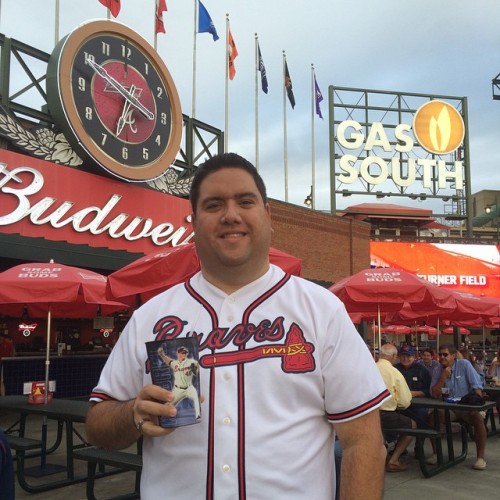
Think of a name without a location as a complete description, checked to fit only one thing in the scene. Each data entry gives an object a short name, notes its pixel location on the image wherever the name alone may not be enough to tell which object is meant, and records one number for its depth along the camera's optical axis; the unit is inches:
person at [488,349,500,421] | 461.9
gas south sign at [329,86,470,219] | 1263.5
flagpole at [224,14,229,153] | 782.7
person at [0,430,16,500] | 72.0
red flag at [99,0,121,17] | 617.9
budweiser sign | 454.9
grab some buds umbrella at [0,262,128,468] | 286.2
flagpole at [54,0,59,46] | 564.7
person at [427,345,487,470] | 321.1
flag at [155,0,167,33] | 695.7
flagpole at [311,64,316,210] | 991.4
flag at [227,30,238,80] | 857.7
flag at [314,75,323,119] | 1148.5
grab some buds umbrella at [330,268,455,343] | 338.0
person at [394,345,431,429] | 373.8
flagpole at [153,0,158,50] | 678.6
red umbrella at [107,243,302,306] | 249.1
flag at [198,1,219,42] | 793.6
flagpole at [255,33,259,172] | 885.8
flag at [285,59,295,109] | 1025.5
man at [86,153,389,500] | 64.6
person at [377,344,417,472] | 296.7
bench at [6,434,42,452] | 246.5
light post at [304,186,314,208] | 1385.1
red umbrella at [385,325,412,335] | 1160.2
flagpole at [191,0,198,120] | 725.9
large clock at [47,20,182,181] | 509.0
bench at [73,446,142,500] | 215.2
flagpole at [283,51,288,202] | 919.4
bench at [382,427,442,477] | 287.3
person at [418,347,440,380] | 475.5
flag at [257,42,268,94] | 952.4
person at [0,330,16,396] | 505.7
